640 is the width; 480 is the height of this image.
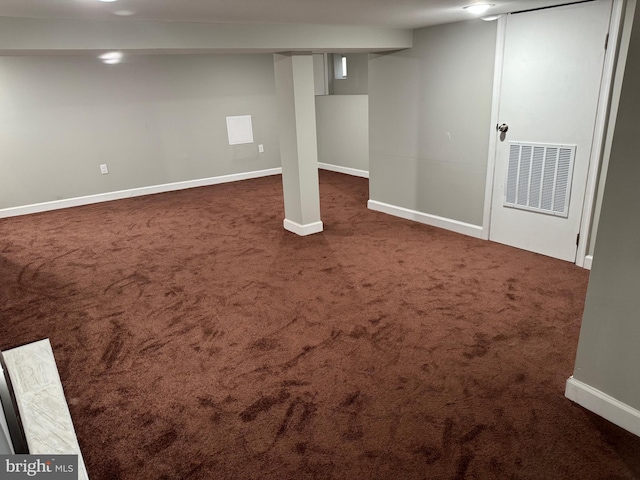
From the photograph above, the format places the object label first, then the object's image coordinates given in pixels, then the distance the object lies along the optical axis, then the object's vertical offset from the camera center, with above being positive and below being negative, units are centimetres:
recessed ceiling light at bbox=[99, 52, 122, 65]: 615 +60
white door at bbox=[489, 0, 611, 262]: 345 -31
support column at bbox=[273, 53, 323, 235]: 434 -45
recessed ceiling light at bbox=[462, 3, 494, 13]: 336 +57
